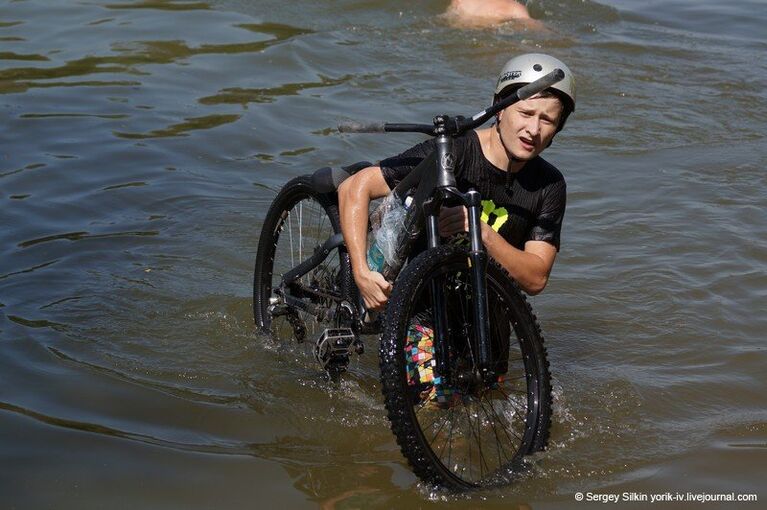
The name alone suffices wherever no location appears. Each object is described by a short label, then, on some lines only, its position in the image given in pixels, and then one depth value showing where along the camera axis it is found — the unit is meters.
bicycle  8.97
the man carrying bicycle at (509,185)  9.85
